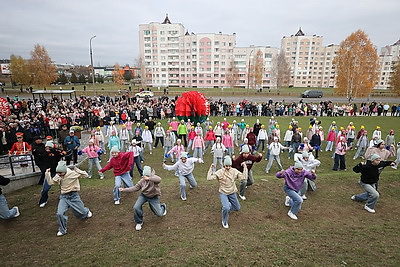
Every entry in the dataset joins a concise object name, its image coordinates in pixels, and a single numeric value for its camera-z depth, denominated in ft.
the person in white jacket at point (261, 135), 43.66
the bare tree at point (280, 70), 213.87
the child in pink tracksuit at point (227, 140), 39.50
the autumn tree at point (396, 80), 123.69
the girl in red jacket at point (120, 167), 23.40
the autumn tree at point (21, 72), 158.61
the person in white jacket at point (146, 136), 43.16
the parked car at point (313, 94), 143.64
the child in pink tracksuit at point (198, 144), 37.09
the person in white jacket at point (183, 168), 23.81
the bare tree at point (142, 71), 222.69
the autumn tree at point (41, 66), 141.28
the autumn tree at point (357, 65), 104.63
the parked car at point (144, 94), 131.34
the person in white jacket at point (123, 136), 42.80
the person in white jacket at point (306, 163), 23.90
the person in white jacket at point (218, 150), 33.53
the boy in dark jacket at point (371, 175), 21.54
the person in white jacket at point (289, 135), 43.57
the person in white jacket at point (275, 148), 33.35
